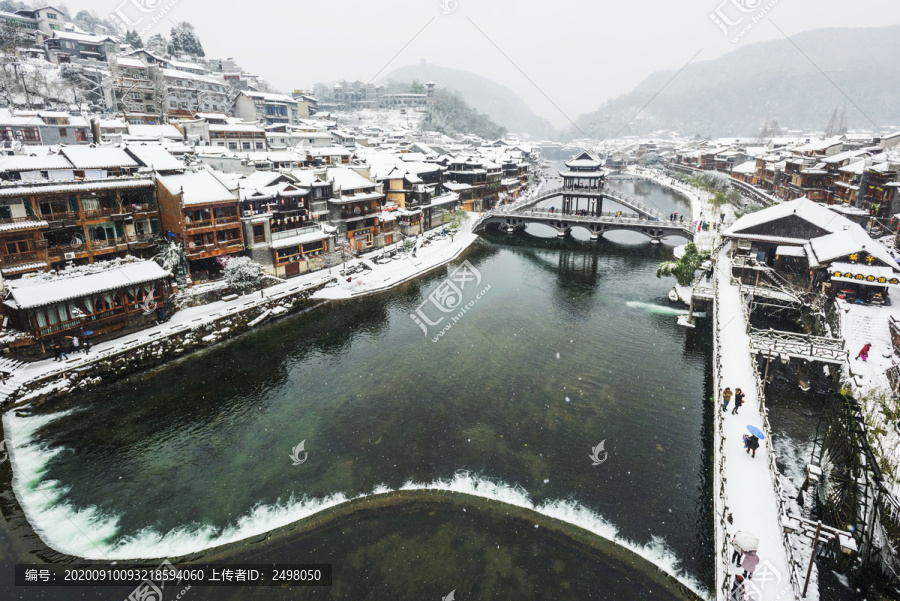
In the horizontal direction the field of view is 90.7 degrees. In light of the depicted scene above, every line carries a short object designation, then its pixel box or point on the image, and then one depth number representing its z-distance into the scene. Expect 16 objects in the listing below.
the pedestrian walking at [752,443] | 16.53
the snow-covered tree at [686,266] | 37.59
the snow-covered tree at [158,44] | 95.81
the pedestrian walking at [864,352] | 21.77
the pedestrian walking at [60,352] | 25.57
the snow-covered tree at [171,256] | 33.91
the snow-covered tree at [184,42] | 97.81
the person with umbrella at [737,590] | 12.10
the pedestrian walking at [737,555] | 12.82
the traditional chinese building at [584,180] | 63.16
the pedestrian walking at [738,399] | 19.05
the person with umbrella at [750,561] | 12.02
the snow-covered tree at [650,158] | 151.38
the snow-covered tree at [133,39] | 93.06
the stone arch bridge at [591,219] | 56.62
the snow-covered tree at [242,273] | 34.19
